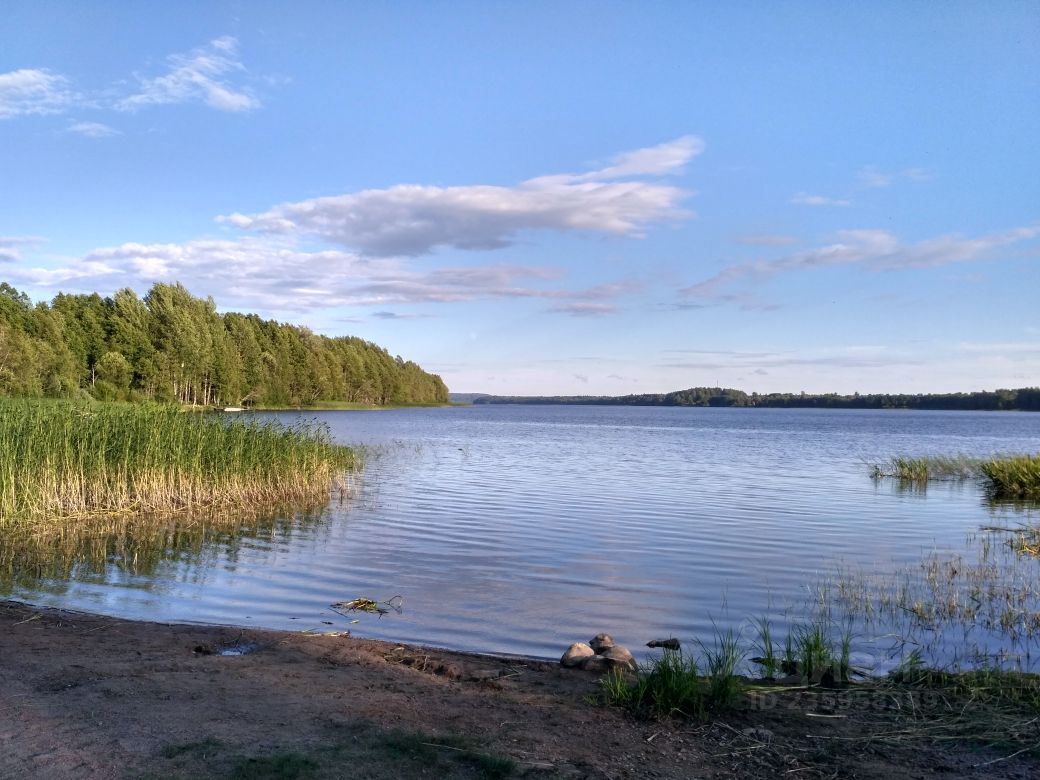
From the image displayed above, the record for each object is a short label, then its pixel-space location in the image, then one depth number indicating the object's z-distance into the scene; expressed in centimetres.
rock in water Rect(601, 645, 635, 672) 788
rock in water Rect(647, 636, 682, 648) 912
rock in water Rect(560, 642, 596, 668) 794
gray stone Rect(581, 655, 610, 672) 781
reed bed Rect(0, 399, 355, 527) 1516
